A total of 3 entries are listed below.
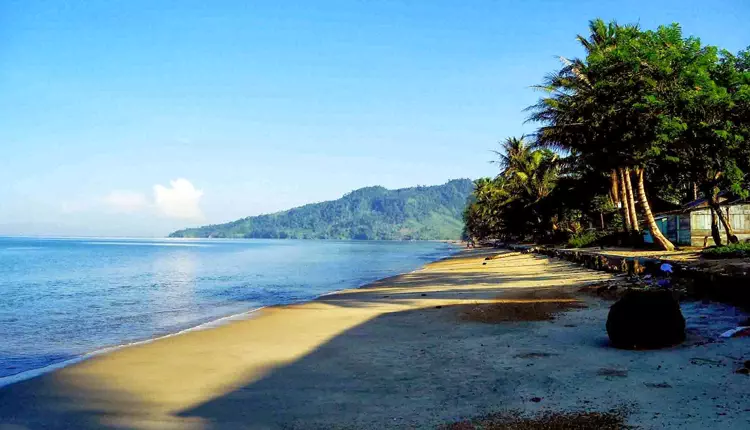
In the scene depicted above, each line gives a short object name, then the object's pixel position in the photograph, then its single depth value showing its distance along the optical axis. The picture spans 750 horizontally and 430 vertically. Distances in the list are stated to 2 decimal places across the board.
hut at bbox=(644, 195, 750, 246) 29.38
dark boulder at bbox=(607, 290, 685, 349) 8.00
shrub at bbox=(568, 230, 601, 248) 39.27
